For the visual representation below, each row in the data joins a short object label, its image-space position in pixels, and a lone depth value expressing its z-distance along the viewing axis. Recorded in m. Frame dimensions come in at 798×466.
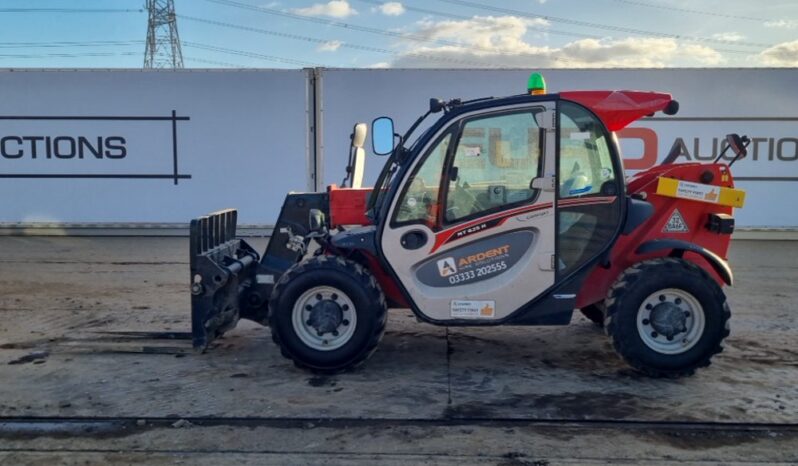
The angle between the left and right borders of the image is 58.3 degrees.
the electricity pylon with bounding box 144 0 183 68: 41.03
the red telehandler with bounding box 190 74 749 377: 5.05
